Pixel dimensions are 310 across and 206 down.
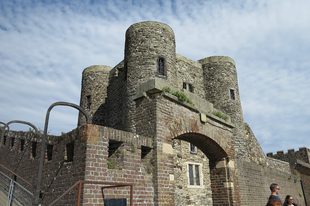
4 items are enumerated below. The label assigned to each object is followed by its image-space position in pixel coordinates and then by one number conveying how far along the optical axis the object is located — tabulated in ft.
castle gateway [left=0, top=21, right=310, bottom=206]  21.02
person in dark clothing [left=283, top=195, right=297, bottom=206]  20.33
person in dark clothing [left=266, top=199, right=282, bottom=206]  16.81
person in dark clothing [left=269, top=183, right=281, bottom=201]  19.29
